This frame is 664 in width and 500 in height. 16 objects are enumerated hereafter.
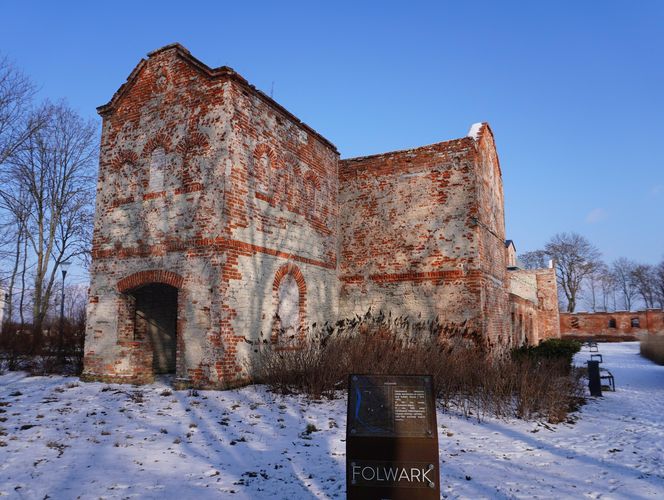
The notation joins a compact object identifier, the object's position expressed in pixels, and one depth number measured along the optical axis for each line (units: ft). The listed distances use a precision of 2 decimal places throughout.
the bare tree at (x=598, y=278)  175.48
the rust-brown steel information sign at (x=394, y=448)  11.25
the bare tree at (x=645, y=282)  206.64
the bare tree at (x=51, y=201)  80.53
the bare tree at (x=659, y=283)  194.10
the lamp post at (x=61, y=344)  44.70
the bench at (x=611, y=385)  40.19
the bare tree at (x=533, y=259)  193.34
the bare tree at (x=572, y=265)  172.76
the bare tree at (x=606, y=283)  210.59
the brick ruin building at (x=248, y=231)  34.04
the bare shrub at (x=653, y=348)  69.50
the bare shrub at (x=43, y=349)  42.65
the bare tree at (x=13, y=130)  60.49
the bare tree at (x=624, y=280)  229.25
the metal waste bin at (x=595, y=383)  37.81
